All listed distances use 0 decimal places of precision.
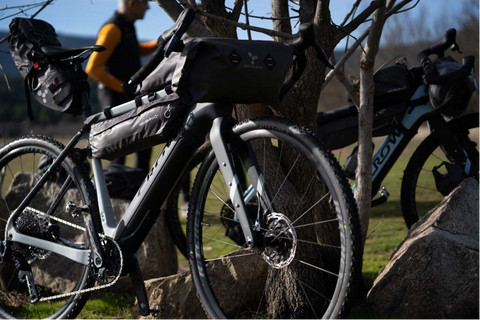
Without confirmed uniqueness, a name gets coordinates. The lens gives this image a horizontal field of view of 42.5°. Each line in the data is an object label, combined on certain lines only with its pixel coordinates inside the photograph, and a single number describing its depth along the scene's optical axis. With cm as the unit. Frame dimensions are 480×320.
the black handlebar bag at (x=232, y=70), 211
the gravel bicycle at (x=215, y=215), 212
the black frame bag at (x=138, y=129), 238
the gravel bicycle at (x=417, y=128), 400
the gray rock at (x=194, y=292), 284
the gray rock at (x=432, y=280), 248
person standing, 483
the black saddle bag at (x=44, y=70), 299
